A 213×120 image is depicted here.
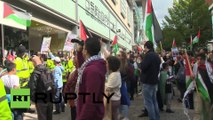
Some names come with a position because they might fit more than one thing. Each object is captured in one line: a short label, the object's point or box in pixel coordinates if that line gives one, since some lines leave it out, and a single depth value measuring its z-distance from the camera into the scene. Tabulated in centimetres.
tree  2265
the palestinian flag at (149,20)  476
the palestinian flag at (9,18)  288
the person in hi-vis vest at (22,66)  465
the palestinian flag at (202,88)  346
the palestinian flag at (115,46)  917
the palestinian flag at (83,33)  361
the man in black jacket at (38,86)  341
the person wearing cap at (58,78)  508
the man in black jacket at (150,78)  391
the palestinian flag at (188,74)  362
